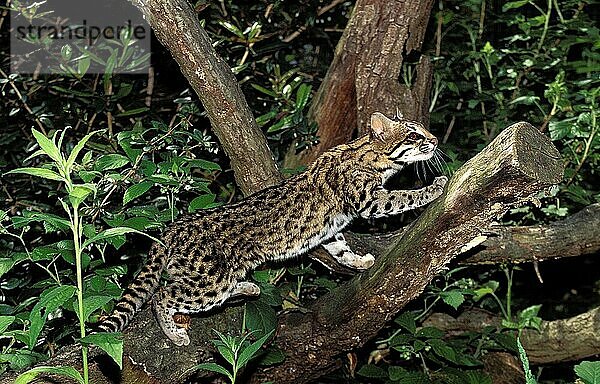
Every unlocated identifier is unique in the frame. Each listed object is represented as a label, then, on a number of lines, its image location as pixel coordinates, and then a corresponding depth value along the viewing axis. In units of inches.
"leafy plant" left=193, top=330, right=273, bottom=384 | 99.8
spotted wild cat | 136.3
